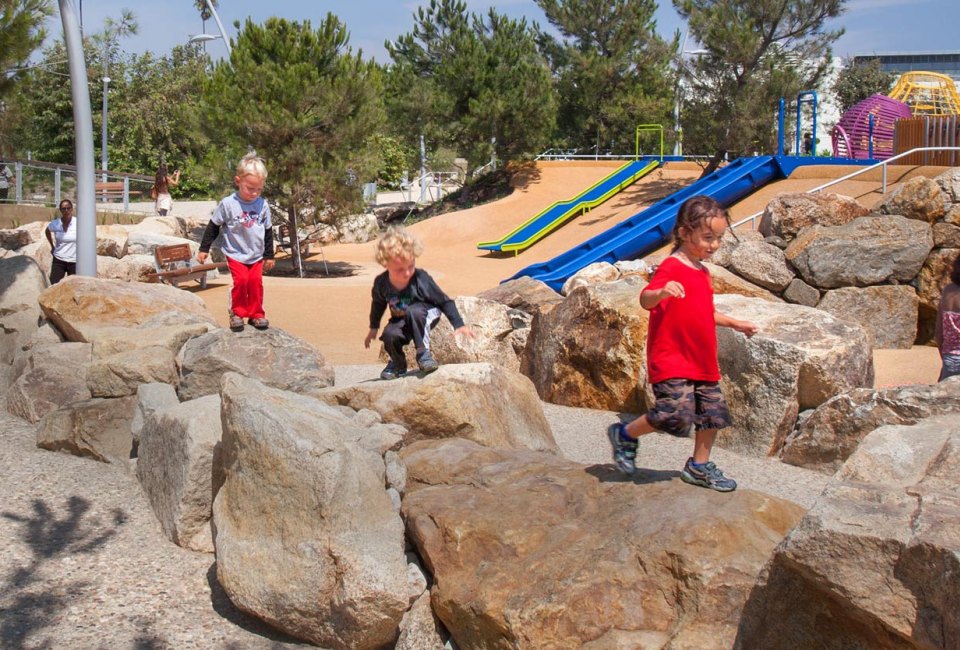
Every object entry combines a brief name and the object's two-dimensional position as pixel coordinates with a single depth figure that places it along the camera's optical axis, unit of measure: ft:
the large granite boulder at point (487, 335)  26.73
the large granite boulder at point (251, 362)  20.99
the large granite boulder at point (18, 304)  28.12
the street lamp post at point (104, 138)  108.90
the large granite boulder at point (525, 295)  32.45
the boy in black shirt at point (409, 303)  19.48
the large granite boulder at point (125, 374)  21.44
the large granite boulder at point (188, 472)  16.89
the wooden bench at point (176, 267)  53.36
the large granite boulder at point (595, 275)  45.21
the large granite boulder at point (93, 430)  20.25
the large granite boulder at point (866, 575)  10.15
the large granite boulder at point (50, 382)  22.58
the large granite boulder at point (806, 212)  41.81
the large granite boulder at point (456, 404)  18.61
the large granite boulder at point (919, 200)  38.58
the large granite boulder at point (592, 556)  12.71
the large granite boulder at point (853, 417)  19.34
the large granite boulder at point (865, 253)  37.99
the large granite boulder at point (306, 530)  13.91
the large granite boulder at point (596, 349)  23.70
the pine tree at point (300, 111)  63.16
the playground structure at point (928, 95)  89.20
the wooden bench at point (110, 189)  80.74
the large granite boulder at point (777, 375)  21.33
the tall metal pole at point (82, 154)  30.76
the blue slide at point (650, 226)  56.39
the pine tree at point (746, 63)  73.56
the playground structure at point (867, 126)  77.15
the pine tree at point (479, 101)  92.27
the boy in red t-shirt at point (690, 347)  14.01
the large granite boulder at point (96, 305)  24.82
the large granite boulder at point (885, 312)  37.40
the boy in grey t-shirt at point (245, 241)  22.39
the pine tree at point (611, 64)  102.94
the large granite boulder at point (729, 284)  34.09
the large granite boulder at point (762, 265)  38.86
